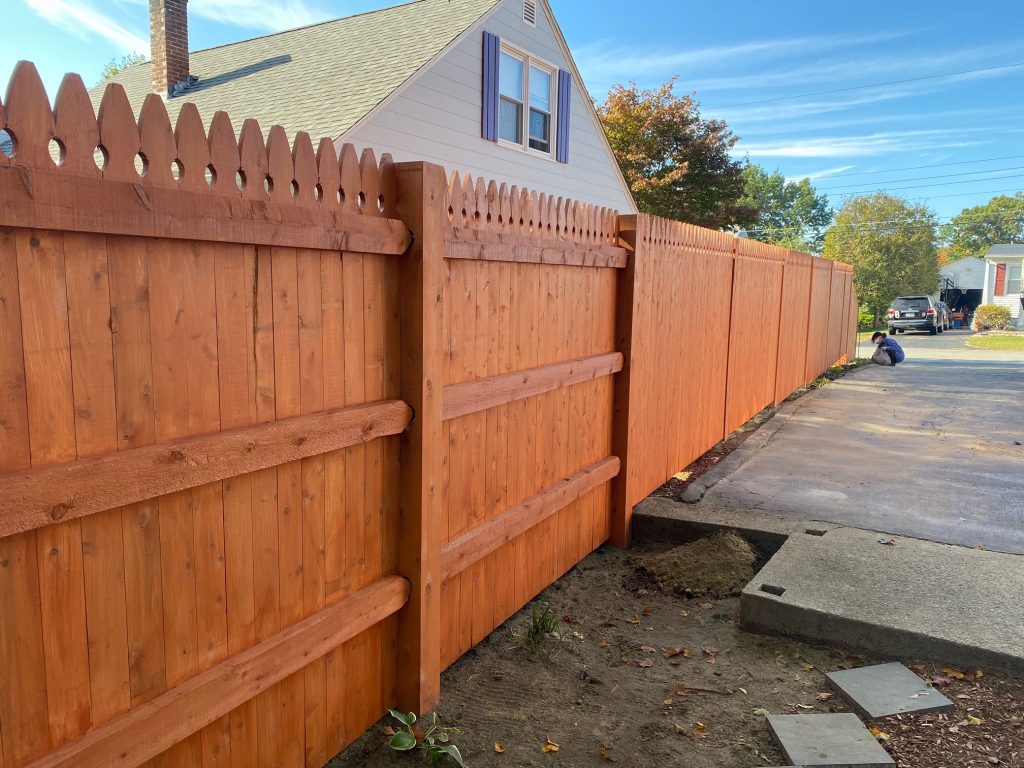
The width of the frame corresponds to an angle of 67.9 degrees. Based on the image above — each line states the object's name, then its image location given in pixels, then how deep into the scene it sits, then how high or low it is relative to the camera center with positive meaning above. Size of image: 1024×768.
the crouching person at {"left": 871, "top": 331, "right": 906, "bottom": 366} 16.27 -1.25
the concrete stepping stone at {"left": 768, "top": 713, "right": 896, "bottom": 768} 2.70 -1.65
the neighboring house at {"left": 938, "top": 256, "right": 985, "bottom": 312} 65.88 +2.08
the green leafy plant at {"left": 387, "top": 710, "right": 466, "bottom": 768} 2.77 -1.70
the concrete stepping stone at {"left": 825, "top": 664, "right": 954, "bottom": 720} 3.04 -1.63
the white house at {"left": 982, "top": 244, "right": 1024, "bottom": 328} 50.53 +1.49
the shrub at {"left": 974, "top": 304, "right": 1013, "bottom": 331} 37.22 -1.00
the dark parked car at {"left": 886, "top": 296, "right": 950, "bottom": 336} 31.84 -0.76
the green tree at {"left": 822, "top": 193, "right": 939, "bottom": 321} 35.03 +2.20
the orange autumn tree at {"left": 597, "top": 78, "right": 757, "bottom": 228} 24.31 +4.45
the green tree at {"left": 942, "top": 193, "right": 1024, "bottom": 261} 90.50 +8.61
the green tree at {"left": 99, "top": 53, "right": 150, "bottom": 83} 45.19 +12.78
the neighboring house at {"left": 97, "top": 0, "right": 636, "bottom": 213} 10.41 +3.07
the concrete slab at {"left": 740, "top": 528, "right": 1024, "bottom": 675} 3.38 -1.48
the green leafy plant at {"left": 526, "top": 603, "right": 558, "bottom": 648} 3.72 -1.69
